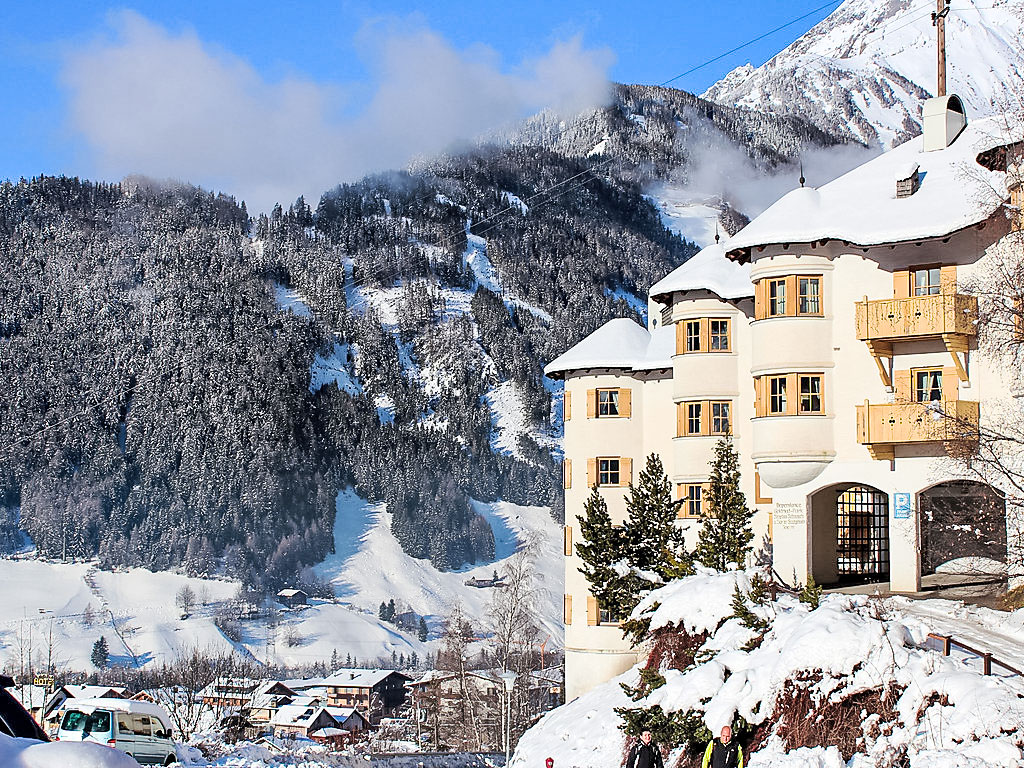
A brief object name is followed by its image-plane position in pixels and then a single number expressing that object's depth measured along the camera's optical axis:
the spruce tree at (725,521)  33.66
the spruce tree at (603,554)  34.31
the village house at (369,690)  152.25
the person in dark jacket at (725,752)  18.39
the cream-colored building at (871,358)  35.56
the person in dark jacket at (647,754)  19.30
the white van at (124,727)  30.89
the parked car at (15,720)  16.12
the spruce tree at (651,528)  35.75
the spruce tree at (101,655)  182.38
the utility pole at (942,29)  38.81
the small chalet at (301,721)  119.50
